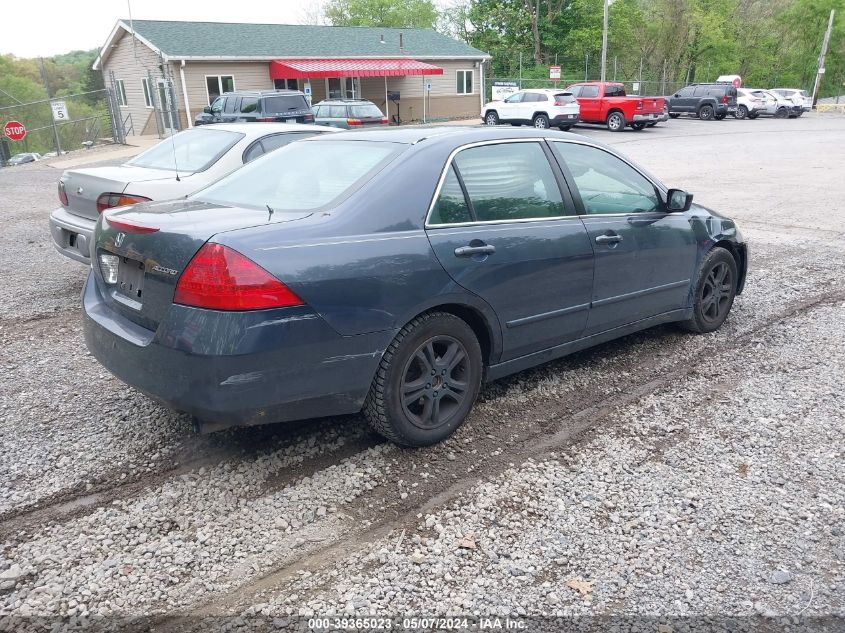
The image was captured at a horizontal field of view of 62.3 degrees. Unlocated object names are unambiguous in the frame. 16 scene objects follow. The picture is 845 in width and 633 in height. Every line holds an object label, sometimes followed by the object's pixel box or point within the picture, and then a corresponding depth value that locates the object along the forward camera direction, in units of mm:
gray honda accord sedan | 2945
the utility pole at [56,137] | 23284
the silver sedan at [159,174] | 5934
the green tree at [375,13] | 64312
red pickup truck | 28531
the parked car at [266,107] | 19516
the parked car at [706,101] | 36000
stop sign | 22453
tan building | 29828
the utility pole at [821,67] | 48688
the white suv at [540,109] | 27172
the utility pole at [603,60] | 37531
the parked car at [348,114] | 21203
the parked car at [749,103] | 37844
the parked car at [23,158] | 32850
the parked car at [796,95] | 40844
